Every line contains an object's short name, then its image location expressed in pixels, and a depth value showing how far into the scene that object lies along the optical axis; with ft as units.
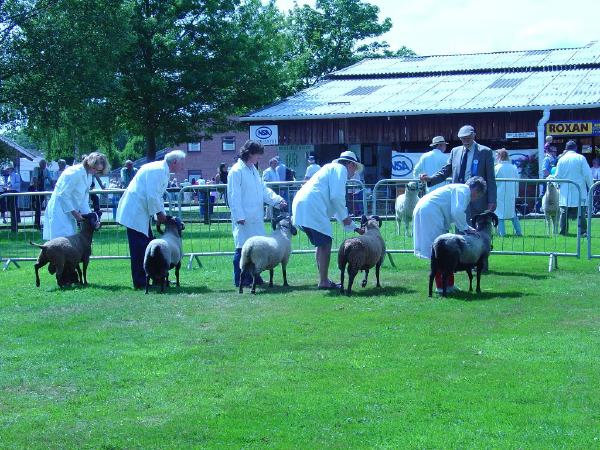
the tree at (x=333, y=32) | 209.36
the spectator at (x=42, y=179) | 98.02
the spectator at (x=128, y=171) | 91.06
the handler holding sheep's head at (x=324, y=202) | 40.88
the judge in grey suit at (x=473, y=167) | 43.65
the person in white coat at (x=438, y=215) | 39.06
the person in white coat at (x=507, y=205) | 57.88
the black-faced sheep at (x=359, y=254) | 39.86
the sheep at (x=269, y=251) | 41.06
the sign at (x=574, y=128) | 106.42
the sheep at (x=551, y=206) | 60.54
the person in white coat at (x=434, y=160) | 60.34
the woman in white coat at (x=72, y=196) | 44.83
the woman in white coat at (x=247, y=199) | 42.75
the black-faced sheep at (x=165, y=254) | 41.96
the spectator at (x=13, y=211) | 63.67
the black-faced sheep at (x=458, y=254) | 37.68
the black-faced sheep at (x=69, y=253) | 44.01
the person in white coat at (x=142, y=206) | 43.45
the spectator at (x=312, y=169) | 90.76
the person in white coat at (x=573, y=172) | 66.59
